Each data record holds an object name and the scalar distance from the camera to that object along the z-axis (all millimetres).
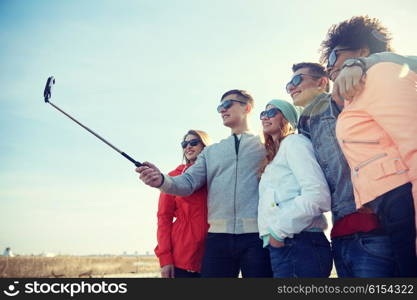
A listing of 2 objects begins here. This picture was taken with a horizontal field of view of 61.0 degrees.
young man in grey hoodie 3898
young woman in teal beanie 2990
